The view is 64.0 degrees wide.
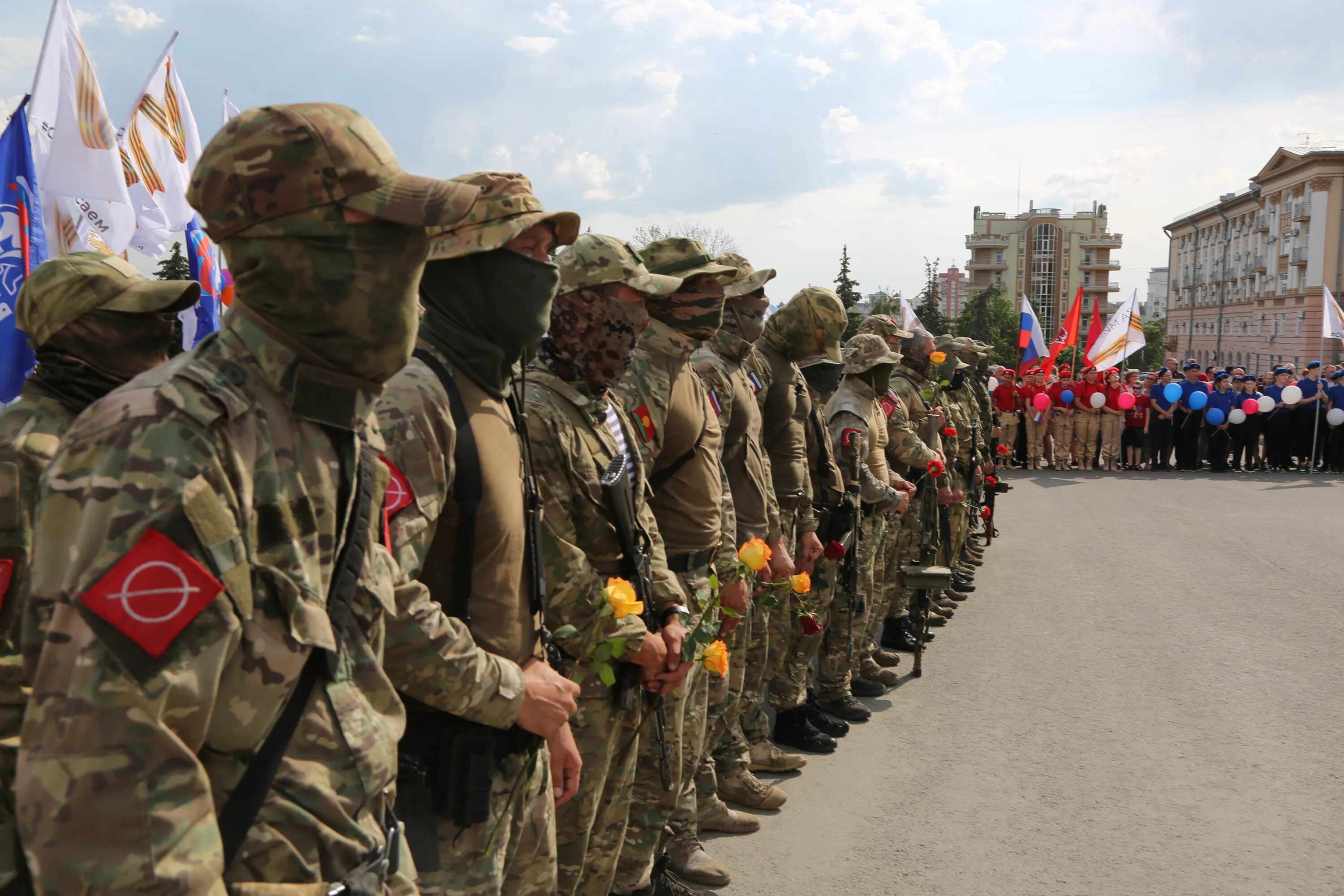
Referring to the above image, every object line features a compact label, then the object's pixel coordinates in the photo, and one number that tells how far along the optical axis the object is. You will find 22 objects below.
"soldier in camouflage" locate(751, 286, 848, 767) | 5.94
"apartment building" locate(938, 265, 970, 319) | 151.25
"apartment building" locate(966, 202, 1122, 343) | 124.81
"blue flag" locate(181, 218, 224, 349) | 7.97
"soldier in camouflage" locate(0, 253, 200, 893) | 2.56
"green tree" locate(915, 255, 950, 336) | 49.19
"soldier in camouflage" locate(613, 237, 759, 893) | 3.82
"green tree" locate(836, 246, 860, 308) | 37.66
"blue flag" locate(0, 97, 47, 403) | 5.93
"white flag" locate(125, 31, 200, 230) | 9.07
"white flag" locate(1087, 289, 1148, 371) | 21.52
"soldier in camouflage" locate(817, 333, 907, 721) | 6.83
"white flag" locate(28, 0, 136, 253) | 6.98
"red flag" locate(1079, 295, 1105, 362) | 25.21
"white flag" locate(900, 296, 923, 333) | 13.51
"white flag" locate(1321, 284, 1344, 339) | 20.72
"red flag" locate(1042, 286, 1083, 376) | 24.97
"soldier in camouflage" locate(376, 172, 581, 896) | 2.32
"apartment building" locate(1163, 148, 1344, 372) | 67.56
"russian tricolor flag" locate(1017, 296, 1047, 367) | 22.42
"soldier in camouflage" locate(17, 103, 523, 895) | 1.30
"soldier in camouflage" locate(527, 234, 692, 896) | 2.92
